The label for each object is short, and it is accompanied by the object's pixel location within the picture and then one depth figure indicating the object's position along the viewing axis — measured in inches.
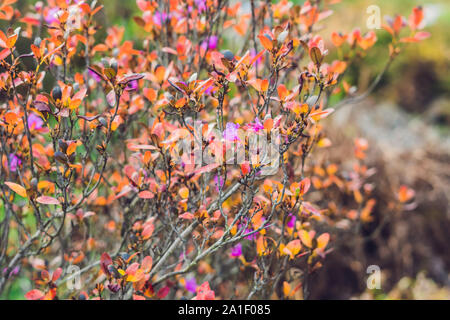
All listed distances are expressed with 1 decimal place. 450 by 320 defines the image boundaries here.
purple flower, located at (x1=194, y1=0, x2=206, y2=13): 53.1
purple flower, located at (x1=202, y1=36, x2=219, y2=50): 56.6
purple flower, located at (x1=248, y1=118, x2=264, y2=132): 36.0
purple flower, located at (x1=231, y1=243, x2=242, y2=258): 51.7
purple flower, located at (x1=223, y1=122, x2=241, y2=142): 35.8
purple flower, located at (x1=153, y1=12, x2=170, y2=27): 56.4
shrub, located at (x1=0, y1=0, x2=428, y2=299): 38.3
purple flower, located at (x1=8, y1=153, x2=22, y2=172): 50.2
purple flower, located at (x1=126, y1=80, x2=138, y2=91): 37.6
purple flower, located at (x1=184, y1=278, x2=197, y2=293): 60.8
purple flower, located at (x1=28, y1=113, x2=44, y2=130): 49.9
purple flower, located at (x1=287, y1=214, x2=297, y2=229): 51.2
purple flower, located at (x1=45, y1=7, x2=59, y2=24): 54.4
